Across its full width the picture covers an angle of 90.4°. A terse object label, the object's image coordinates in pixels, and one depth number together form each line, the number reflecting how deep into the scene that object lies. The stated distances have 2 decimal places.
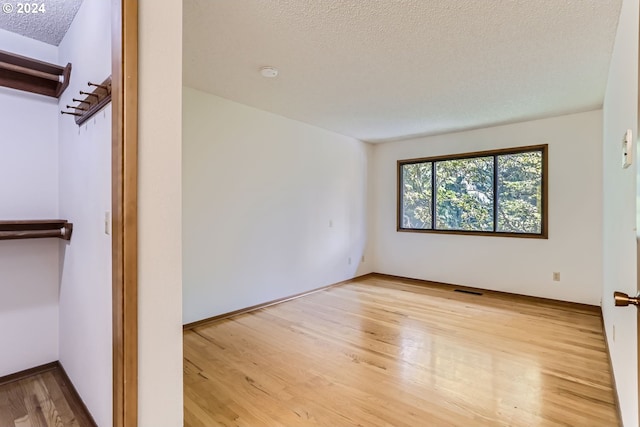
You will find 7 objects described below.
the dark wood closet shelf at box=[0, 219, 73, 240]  1.95
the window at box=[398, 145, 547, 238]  4.30
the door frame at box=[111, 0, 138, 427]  1.27
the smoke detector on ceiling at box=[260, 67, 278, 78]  2.70
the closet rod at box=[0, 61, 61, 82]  1.94
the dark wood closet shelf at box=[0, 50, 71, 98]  1.97
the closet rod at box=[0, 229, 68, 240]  1.92
